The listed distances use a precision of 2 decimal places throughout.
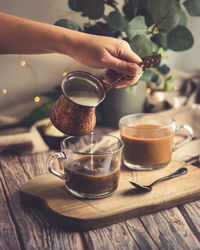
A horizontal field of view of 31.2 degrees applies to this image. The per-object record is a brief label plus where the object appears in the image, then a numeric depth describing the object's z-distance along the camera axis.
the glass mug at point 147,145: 1.23
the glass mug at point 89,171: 1.04
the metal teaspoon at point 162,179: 1.10
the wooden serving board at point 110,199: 0.97
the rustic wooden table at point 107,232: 0.90
